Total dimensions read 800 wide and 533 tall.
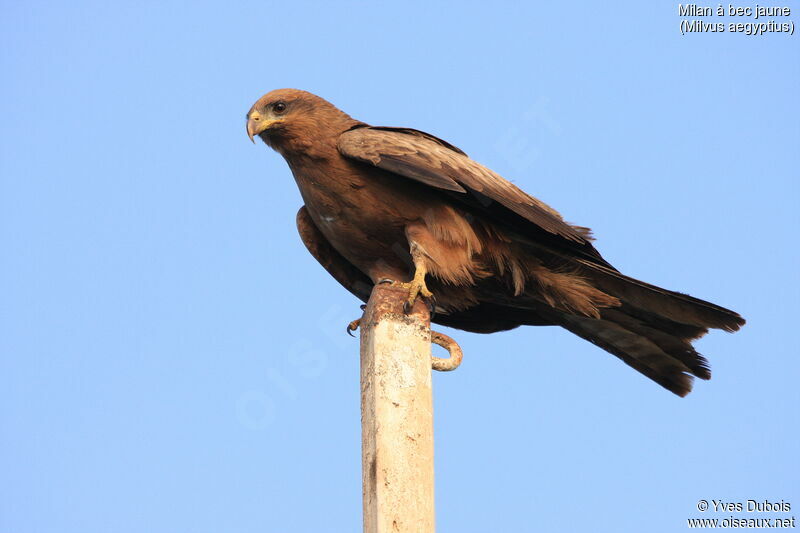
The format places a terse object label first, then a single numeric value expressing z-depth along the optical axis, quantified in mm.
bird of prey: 14641
